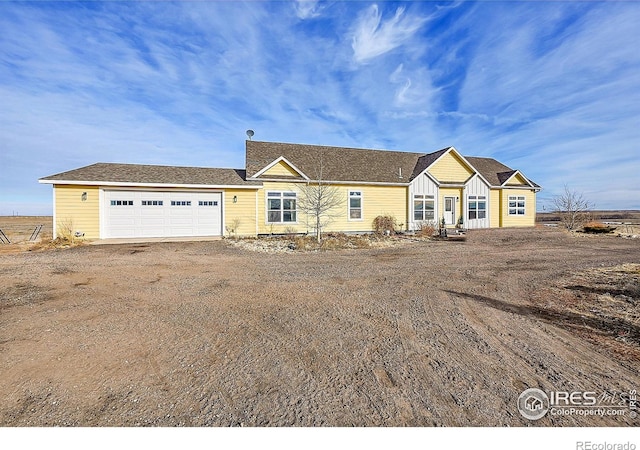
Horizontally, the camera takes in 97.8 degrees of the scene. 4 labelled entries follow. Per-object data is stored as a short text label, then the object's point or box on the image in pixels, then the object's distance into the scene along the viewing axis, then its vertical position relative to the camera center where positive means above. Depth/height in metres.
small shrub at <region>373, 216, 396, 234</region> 18.04 -0.23
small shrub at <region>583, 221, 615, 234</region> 18.55 -0.64
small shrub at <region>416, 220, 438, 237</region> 16.94 -0.53
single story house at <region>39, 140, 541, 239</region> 14.49 +1.68
